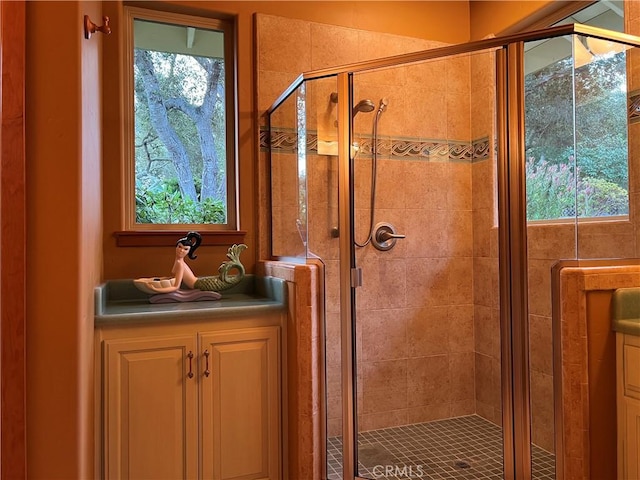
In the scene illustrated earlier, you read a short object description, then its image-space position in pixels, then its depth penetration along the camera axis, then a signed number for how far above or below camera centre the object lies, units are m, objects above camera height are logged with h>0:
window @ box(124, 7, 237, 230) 2.29 +0.62
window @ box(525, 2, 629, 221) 1.73 +0.42
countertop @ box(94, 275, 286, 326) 1.74 -0.26
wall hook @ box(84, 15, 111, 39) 1.49 +0.72
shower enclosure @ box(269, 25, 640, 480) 1.70 +0.04
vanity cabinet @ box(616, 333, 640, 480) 1.52 -0.56
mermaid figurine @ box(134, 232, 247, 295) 2.03 -0.16
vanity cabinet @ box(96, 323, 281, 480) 1.71 -0.61
